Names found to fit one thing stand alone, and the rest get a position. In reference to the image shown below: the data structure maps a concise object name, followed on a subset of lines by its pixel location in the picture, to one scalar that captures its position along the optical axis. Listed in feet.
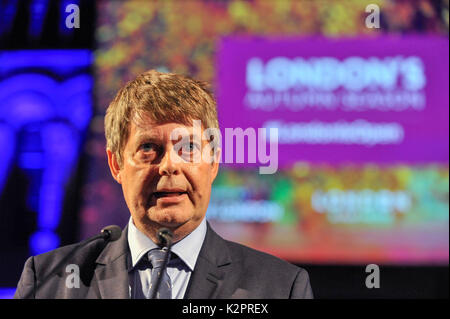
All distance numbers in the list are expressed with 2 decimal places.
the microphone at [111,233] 11.52
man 11.56
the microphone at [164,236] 11.35
